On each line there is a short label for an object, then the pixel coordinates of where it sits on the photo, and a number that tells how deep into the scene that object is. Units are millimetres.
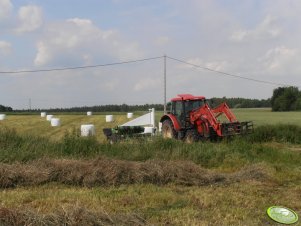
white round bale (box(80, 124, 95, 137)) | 24725
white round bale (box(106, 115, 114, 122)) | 35612
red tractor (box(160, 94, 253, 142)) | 18766
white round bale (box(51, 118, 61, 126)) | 33062
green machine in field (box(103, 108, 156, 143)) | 20159
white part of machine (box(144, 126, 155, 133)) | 22856
